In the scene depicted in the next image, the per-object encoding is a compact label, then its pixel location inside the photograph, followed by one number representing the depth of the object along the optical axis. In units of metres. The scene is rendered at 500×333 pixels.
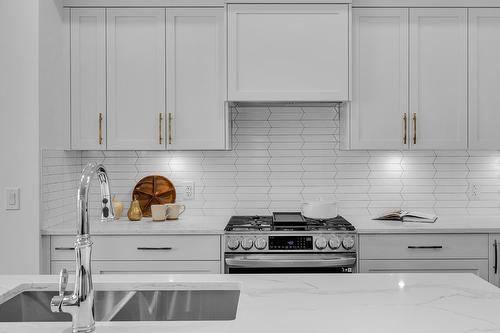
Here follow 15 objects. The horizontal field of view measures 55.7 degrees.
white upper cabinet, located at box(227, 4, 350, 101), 3.11
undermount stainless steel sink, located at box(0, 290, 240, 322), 1.58
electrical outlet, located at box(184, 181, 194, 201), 3.56
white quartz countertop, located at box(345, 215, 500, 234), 2.90
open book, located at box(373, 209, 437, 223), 3.14
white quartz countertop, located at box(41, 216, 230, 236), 2.89
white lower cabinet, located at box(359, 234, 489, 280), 2.91
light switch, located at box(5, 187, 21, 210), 2.86
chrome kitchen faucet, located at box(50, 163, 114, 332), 1.16
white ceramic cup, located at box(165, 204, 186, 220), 3.30
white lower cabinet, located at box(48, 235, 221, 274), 2.90
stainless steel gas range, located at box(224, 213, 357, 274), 2.84
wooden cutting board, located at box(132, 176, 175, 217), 3.51
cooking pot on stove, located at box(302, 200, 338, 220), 3.08
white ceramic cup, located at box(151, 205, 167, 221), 3.20
